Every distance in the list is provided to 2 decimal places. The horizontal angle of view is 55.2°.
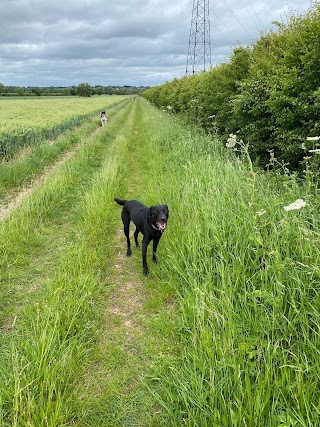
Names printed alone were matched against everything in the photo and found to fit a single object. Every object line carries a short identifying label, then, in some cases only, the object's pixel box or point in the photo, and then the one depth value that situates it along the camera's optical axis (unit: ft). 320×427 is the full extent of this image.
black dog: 13.09
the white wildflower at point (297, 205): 6.86
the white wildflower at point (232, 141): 13.12
